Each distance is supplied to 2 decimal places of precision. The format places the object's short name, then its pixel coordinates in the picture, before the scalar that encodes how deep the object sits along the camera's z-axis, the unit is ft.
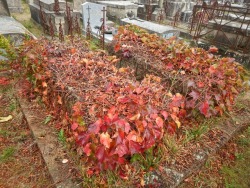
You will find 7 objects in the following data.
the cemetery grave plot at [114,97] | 6.29
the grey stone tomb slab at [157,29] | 20.62
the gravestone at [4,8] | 19.31
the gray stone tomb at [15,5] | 33.80
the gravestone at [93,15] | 23.95
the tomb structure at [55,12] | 23.21
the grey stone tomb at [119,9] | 30.78
